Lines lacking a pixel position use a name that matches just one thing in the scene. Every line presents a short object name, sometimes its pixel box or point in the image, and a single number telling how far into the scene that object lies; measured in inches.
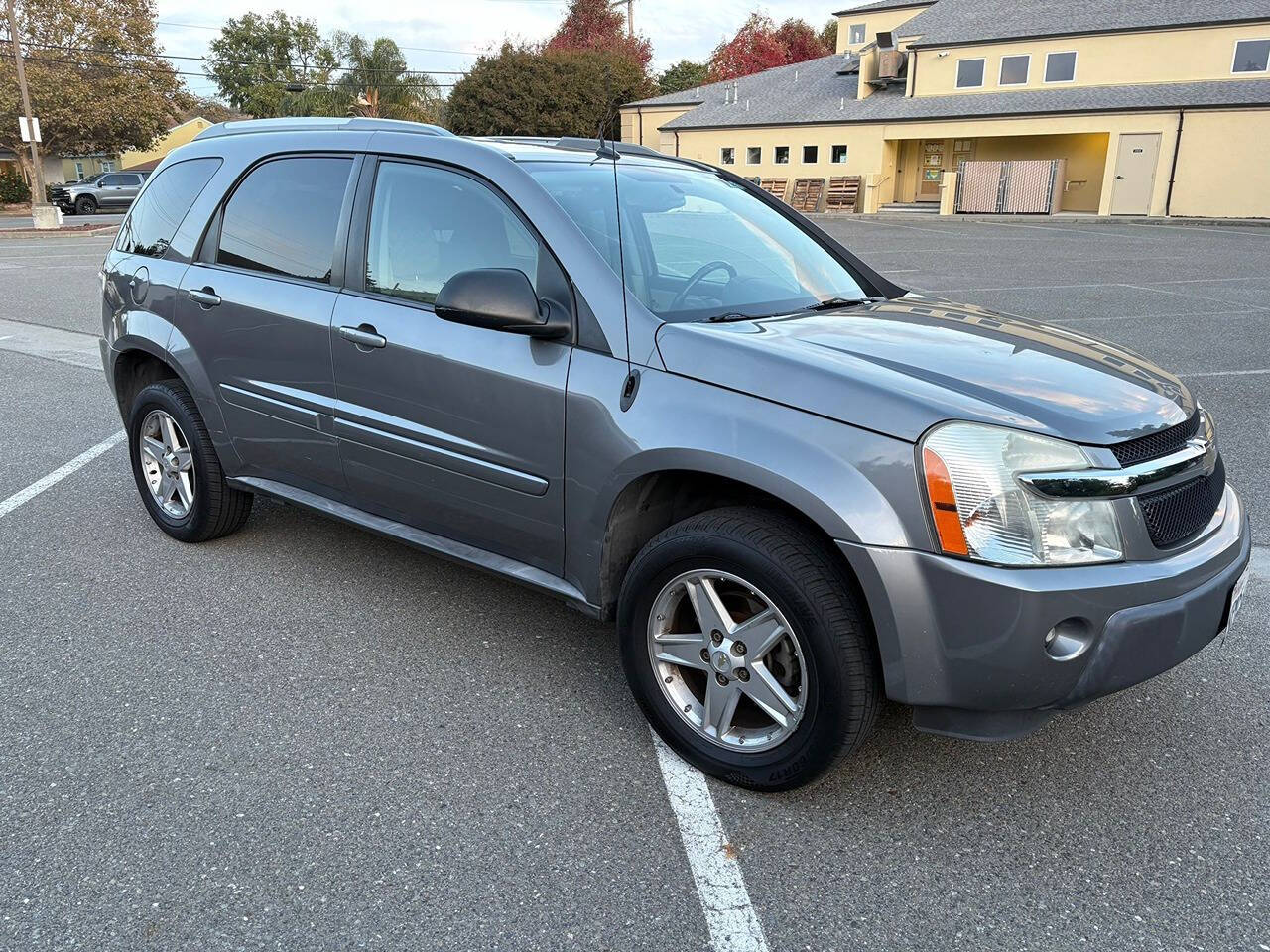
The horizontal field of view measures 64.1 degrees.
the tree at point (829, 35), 2564.0
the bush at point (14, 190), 1947.6
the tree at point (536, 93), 1897.1
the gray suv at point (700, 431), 97.3
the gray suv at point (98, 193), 1534.2
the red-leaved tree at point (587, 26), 2714.1
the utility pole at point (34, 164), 1129.4
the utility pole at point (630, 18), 2588.6
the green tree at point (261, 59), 2888.8
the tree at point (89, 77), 1600.6
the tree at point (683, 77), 2598.4
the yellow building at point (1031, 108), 1192.2
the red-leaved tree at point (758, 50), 2374.5
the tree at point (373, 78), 1819.6
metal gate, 1277.1
